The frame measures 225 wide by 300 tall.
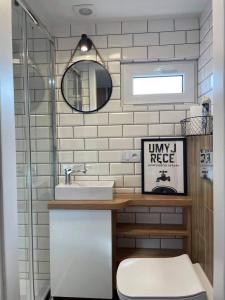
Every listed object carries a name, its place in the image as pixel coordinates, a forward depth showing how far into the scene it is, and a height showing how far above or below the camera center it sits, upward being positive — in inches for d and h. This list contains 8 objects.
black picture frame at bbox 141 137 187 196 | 91.4 -8.7
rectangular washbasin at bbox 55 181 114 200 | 84.9 -15.3
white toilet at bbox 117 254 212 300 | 58.8 -33.2
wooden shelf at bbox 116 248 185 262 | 88.6 -37.0
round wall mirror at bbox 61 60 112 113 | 94.5 +20.8
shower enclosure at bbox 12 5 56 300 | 73.5 +0.1
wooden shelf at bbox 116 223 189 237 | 85.0 -28.1
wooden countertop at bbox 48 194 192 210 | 81.8 -18.3
